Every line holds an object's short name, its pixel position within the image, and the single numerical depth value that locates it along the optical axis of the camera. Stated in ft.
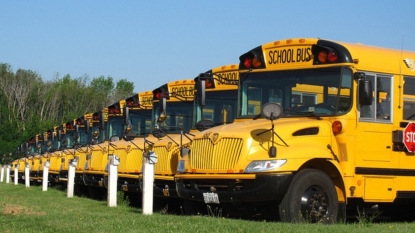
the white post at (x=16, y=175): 105.81
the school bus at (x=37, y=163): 98.89
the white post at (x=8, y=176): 121.09
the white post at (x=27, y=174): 93.30
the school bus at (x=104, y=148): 63.00
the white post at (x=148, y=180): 45.06
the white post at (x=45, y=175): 80.33
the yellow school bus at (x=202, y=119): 48.42
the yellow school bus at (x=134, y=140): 54.70
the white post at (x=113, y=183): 52.65
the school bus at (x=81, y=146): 69.48
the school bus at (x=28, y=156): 107.90
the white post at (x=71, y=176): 67.34
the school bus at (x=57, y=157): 84.71
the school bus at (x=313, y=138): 37.63
